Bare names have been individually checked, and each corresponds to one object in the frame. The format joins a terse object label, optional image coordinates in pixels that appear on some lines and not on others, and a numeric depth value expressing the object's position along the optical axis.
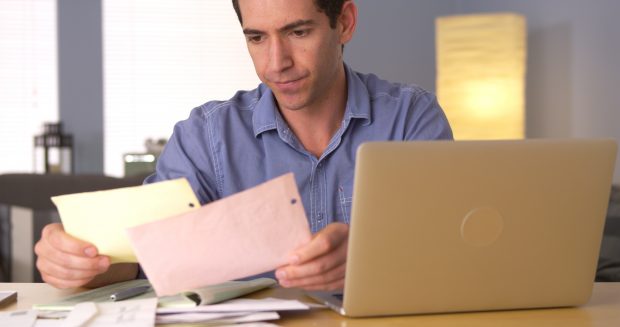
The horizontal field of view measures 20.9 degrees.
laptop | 2.02
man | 2.59
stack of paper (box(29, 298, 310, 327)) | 2.06
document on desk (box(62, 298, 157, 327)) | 2.03
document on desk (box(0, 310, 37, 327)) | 2.06
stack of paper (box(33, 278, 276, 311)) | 2.13
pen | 2.21
